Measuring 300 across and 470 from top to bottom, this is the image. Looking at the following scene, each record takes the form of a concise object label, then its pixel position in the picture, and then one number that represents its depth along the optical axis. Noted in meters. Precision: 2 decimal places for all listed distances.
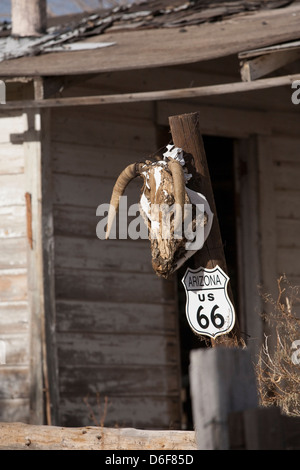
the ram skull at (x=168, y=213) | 10.59
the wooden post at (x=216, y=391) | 7.30
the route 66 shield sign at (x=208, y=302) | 10.58
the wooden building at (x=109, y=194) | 16.27
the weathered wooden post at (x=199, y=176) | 10.85
